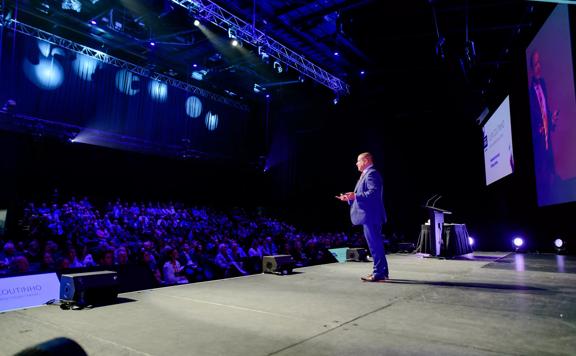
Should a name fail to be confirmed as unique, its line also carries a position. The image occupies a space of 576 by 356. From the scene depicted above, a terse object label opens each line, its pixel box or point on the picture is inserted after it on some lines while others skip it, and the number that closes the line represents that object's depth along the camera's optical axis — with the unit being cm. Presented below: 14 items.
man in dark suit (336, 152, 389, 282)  371
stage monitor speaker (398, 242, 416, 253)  855
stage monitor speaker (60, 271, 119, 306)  251
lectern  636
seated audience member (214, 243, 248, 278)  523
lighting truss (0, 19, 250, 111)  1019
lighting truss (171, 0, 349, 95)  798
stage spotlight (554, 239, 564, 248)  870
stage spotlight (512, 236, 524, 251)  958
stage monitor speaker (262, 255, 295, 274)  423
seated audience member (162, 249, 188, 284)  524
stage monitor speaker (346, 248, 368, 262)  587
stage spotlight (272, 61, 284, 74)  1024
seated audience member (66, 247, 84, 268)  562
